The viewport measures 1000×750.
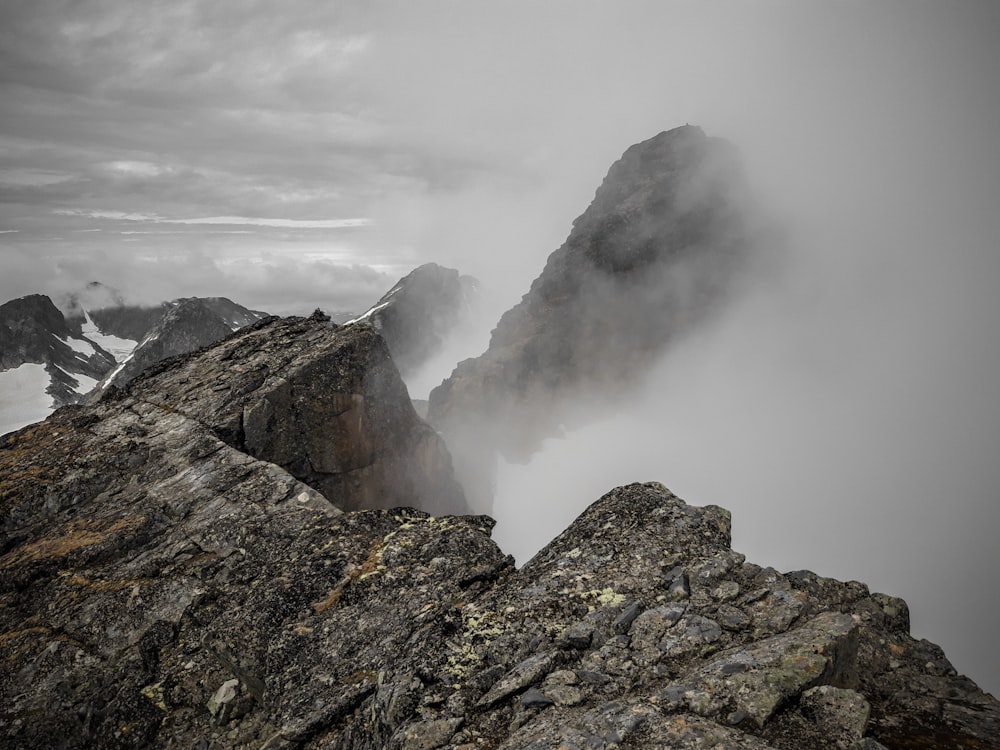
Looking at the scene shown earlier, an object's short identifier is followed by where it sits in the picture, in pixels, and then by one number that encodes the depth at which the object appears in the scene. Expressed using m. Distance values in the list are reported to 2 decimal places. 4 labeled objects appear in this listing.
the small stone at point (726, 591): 13.61
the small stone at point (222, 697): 14.62
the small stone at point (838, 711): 9.45
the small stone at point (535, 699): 11.19
